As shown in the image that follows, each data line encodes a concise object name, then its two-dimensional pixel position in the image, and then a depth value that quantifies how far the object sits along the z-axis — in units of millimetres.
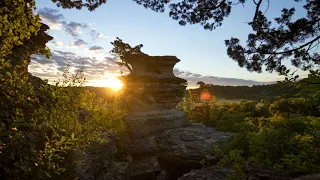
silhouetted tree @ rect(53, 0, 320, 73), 7598
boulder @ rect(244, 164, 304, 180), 3309
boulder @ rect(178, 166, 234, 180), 8727
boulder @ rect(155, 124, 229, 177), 11703
